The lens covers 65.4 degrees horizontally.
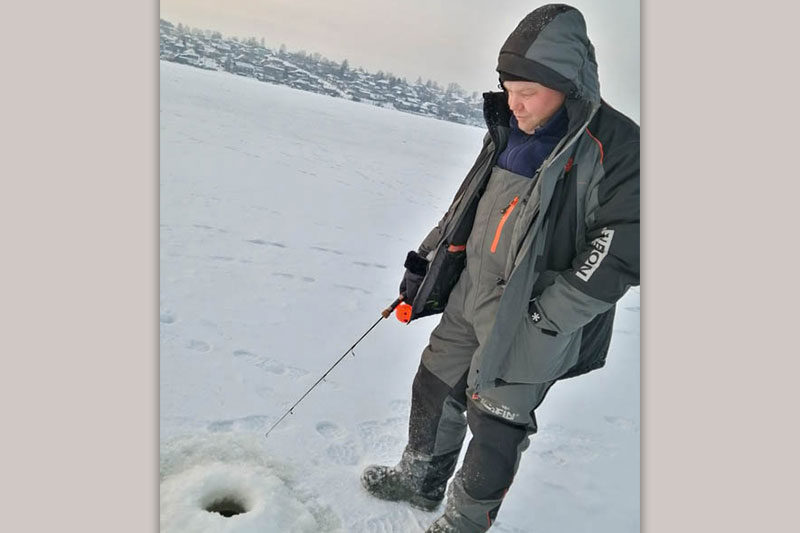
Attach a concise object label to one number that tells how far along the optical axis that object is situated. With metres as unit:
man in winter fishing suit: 1.45
